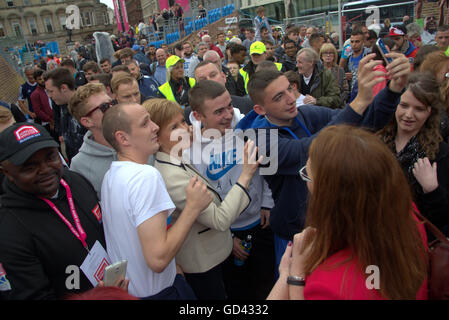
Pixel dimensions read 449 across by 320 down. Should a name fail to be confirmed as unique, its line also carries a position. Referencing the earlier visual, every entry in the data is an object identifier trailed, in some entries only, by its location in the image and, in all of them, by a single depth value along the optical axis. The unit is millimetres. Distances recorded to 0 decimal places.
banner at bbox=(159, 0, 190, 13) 24228
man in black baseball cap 1477
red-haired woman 1077
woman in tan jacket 1928
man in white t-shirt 1590
